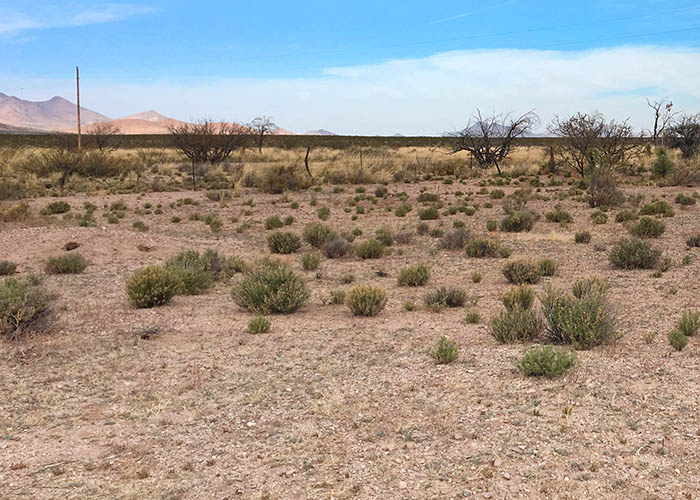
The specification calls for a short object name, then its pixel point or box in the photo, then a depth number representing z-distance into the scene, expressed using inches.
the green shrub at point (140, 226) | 842.6
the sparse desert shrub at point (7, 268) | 551.2
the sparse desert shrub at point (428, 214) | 915.0
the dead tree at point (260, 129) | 2405.8
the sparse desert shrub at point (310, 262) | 578.9
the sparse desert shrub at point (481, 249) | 629.9
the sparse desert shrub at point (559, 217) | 841.2
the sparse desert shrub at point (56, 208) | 947.3
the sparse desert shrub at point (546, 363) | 279.1
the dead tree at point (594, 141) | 1321.4
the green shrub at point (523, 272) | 501.7
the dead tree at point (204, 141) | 1717.5
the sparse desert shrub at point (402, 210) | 954.6
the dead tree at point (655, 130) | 1989.1
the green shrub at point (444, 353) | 309.3
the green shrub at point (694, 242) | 639.8
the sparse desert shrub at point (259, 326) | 374.0
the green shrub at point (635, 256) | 545.6
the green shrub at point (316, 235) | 703.1
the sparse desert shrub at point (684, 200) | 960.3
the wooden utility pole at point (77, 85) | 1809.8
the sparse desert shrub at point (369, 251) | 639.1
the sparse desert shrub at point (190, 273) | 480.7
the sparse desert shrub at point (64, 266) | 550.0
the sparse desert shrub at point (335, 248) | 644.7
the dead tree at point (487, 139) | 1685.5
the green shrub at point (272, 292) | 423.2
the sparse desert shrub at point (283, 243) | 683.4
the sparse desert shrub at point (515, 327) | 342.3
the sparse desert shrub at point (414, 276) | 506.0
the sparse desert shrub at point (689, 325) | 341.1
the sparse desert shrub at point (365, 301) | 412.2
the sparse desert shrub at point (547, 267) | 536.1
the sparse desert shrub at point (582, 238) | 693.3
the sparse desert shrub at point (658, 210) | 868.0
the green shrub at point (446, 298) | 433.4
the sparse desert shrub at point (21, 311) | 354.0
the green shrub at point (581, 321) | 324.8
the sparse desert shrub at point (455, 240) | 679.1
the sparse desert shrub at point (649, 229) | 706.2
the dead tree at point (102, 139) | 1973.4
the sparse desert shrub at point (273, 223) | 864.9
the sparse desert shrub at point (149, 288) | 436.8
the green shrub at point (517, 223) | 793.6
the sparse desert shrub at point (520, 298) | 407.2
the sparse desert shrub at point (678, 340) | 315.0
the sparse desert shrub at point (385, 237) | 720.2
